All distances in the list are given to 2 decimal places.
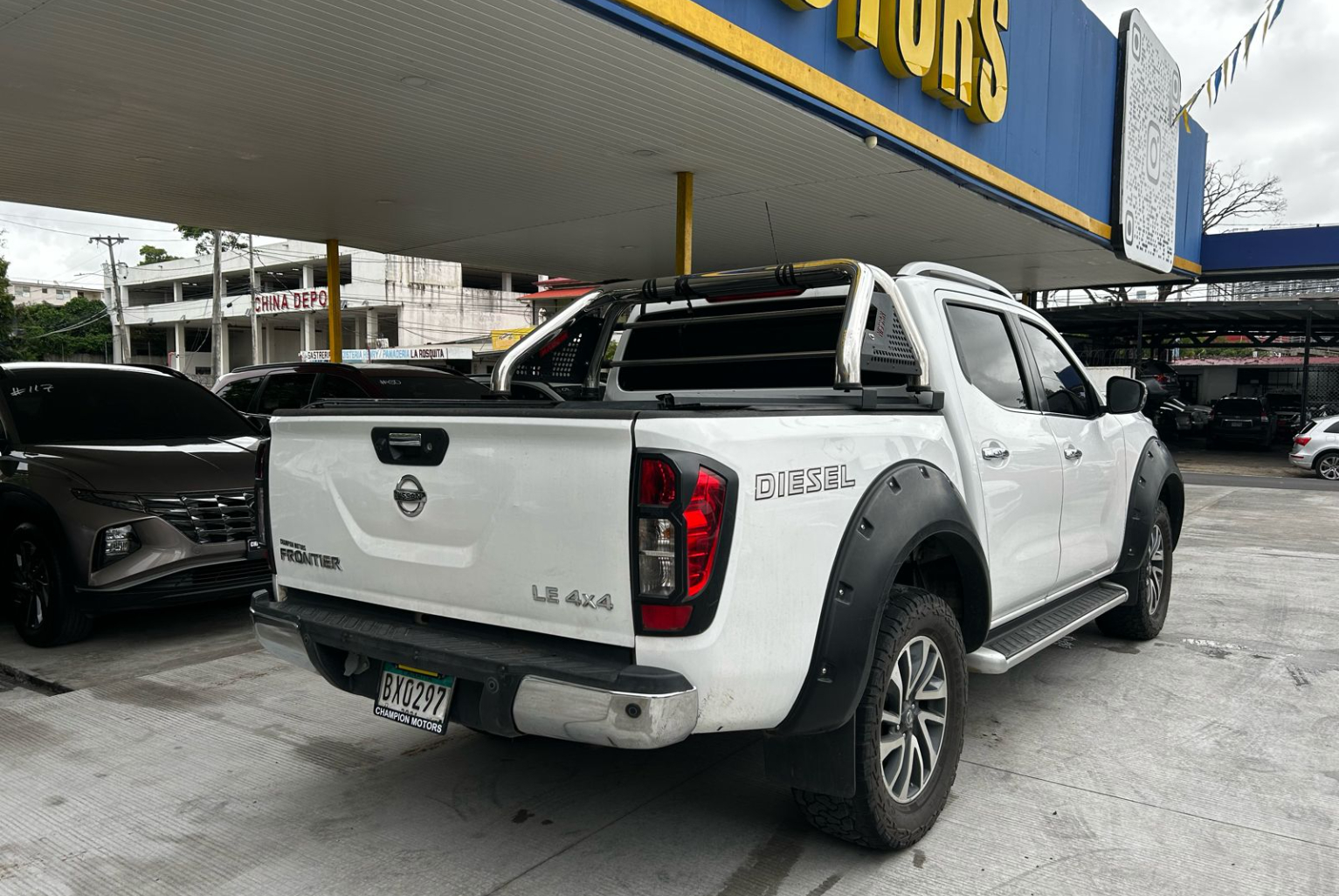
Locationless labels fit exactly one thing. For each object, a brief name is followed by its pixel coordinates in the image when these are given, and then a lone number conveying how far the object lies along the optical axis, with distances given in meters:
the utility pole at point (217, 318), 37.59
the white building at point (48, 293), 108.26
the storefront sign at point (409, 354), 43.81
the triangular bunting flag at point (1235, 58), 13.01
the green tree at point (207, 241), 46.03
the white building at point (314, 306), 49.34
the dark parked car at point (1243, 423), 25.58
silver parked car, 17.80
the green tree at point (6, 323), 40.62
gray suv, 5.34
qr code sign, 14.27
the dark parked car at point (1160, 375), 25.18
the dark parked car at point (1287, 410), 27.08
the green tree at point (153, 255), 75.44
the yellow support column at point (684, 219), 9.34
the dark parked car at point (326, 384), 8.49
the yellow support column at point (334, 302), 12.98
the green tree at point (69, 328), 70.31
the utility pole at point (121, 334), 50.87
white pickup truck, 2.44
